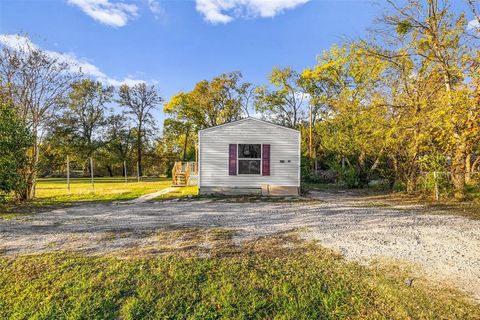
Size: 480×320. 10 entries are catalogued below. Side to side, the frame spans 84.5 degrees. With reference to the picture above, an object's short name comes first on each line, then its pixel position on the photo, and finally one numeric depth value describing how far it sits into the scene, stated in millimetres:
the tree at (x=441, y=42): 7875
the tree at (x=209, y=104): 27547
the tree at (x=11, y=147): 7256
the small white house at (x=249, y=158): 10703
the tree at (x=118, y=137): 29844
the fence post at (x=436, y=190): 8500
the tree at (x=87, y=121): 27422
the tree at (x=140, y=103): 29797
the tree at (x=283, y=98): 24672
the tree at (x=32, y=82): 9281
